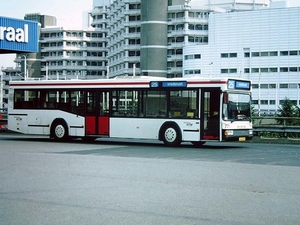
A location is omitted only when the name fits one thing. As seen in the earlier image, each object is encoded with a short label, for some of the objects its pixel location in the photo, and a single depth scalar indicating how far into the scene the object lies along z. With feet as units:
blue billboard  95.95
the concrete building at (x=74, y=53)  387.75
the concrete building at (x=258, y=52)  290.56
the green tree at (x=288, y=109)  104.58
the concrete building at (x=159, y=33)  307.37
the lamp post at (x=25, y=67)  364.95
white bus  64.69
